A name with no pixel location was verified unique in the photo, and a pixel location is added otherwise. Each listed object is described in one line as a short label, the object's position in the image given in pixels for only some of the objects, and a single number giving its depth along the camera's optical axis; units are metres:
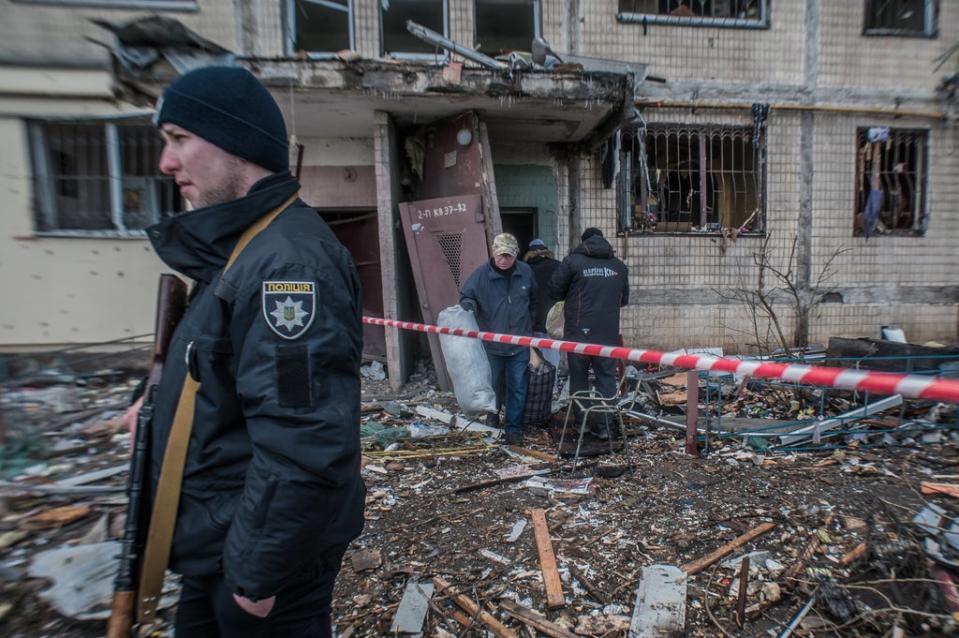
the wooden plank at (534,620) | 2.06
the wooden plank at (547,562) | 2.27
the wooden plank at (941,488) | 3.24
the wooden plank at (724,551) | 2.48
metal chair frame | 3.58
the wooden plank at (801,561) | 2.38
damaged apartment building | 5.59
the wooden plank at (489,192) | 5.86
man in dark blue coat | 4.38
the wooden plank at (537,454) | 3.91
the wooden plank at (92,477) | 3.32
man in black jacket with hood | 4.39
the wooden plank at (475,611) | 2.07
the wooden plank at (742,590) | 2.14
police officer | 0.93
